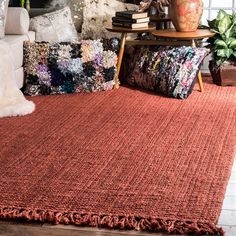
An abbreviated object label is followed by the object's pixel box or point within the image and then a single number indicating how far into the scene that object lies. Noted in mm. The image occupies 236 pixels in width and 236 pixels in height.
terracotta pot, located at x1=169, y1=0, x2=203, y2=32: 4355
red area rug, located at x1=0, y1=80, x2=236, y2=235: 2451
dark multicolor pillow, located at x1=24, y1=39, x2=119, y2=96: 4395
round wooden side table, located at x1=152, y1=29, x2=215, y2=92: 4258
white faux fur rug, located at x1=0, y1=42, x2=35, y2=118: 3920
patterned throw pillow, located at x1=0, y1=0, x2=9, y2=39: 4457
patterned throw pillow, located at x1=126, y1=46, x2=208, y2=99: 4211
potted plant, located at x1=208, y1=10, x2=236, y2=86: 4555
